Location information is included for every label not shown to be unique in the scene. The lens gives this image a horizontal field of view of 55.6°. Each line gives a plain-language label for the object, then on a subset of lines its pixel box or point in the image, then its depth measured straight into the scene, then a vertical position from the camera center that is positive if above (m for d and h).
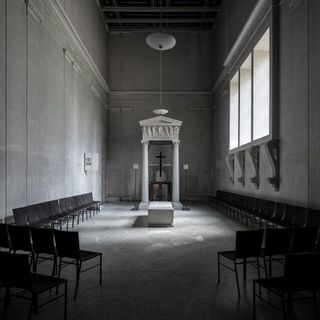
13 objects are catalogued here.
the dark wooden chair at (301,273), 3.36 -1.18
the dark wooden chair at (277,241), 4.69 -1.13
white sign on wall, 14.62 +0.33
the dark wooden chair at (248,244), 4.62 -1.16
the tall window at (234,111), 15.43 +3.00
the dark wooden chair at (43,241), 4.72 -1.15
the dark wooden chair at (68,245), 4.56 -1.19
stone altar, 10.66 -1.69
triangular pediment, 16.31 +2.49
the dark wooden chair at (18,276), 3.34 -1.23
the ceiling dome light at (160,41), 12.92 +5.63
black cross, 19.11 +0.70
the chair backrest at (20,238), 4.80 -1.12
